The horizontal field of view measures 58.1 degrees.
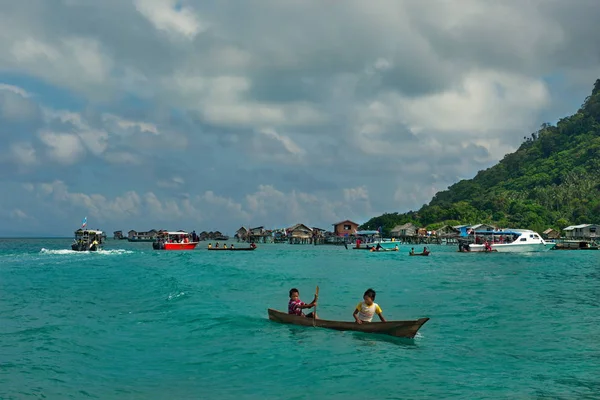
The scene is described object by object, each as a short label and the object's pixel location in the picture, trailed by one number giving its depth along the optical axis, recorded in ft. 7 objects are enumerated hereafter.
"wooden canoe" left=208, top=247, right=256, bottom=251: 333.01
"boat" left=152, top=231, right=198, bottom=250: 318.86
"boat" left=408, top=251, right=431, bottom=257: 251.27
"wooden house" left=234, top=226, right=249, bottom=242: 578.25
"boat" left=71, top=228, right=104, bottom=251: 284.20
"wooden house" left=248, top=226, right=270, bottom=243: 553.48
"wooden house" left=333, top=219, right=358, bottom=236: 484.33
